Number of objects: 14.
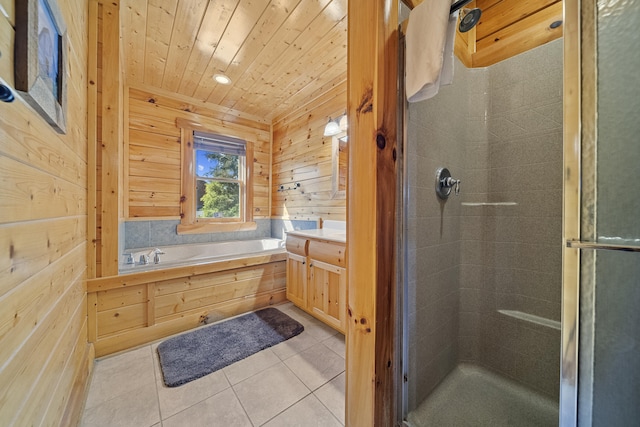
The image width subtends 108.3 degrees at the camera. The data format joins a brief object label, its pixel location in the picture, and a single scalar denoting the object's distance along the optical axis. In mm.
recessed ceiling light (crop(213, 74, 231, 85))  2468
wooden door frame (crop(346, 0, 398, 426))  907
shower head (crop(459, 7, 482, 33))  910
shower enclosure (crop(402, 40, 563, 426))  1143
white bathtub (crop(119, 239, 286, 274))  1934
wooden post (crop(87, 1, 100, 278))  1508
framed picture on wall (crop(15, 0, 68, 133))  586
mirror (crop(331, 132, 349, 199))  2623
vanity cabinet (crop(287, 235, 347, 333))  1871
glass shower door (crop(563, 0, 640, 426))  533
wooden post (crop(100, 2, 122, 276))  1573
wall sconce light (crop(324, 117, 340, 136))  2598
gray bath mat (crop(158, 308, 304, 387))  1513
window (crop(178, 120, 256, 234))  2990
